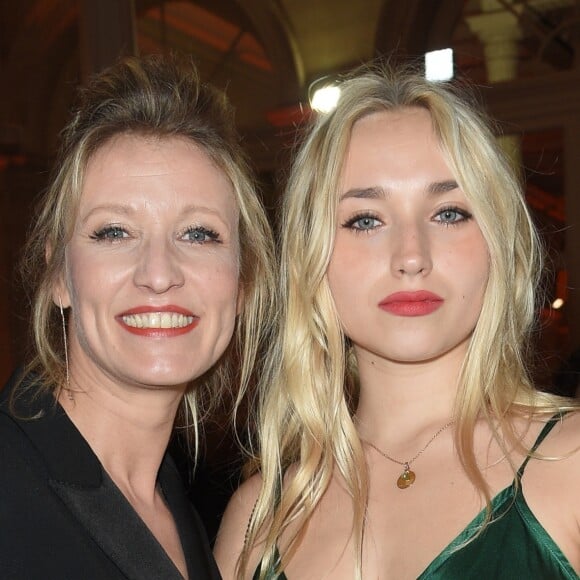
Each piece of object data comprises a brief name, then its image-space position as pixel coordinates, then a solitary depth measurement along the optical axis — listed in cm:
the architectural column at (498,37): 565
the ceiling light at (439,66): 271
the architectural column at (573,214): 529
